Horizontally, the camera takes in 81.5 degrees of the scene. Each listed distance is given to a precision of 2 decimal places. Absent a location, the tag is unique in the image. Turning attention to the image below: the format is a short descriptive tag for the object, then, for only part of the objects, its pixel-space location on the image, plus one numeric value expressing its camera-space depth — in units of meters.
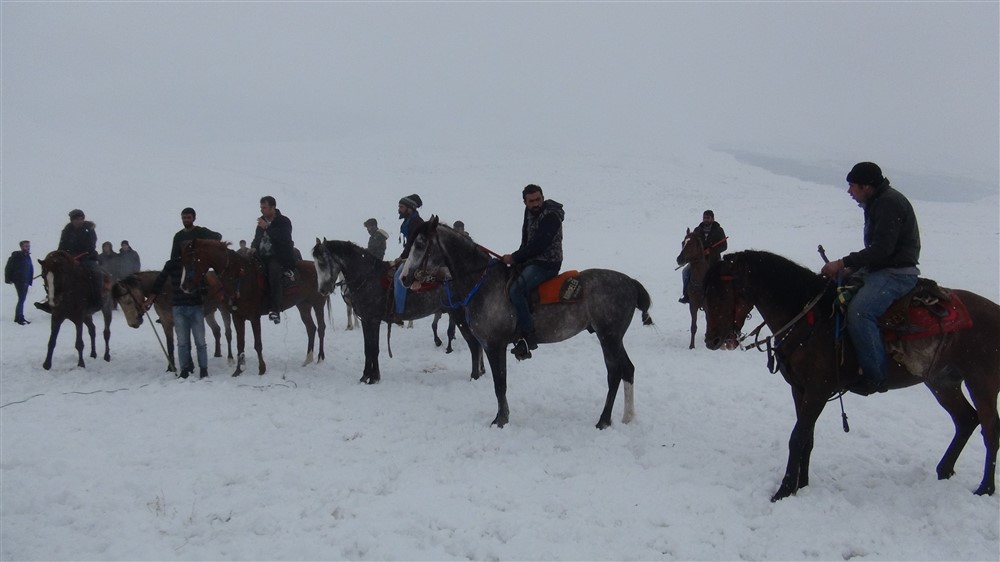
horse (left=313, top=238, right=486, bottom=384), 10.87
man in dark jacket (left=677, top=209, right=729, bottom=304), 12.94
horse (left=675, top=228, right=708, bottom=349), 12.59
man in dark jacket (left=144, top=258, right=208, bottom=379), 10.73
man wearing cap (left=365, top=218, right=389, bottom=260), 15.66
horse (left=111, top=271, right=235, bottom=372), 11.04
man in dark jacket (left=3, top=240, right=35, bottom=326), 17.21
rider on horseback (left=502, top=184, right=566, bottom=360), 8.05
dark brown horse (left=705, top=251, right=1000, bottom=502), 5.81
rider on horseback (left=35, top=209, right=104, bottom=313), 13.07
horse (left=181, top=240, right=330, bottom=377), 10.42
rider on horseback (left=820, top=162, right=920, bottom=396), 5.67
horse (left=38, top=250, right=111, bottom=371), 11.74
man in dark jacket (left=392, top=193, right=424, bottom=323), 10.76
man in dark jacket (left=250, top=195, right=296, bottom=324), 11.24
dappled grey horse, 8.26
